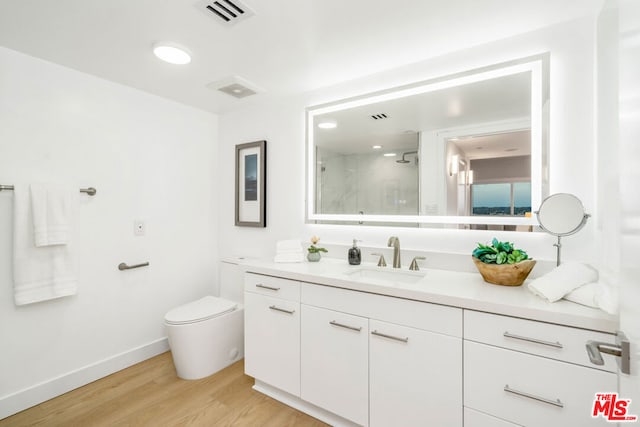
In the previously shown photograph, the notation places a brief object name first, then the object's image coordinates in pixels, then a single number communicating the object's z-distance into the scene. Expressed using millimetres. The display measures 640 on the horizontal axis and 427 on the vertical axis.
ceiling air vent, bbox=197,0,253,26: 1410
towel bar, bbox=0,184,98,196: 2086
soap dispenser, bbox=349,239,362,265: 2086
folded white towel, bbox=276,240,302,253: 2207
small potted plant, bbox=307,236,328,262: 2225
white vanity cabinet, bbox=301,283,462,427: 1323
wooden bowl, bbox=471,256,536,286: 1418
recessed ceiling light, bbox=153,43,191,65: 1758
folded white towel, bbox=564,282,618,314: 1043
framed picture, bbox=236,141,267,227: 2676
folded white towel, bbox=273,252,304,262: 2158
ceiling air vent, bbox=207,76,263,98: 2234
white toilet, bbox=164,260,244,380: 2096
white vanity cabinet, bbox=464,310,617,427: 1066
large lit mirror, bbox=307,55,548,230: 1662
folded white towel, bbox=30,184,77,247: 1829
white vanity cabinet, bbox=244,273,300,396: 1803
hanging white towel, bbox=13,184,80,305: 1789
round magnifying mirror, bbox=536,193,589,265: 1390
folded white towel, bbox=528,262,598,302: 1203
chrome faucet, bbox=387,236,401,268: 1947
